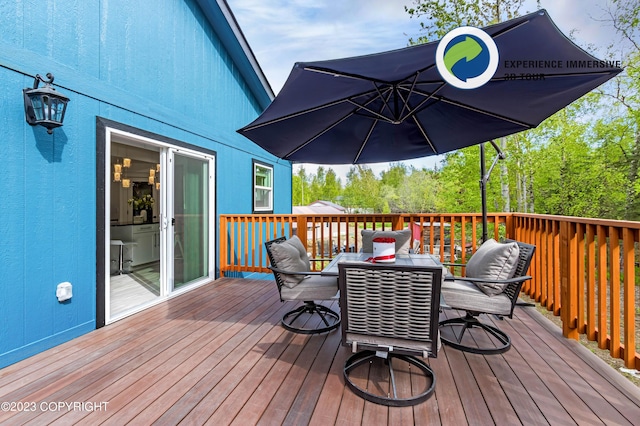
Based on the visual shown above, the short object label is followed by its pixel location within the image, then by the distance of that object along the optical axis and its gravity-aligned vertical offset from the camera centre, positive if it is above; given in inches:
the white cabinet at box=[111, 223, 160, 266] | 220.8 -20.4
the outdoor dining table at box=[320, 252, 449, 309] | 102.1 -18.2
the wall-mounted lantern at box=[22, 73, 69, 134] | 97.8 +34.7
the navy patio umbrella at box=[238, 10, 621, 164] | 76.6 +37.6
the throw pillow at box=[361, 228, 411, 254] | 142.3 -12.5
